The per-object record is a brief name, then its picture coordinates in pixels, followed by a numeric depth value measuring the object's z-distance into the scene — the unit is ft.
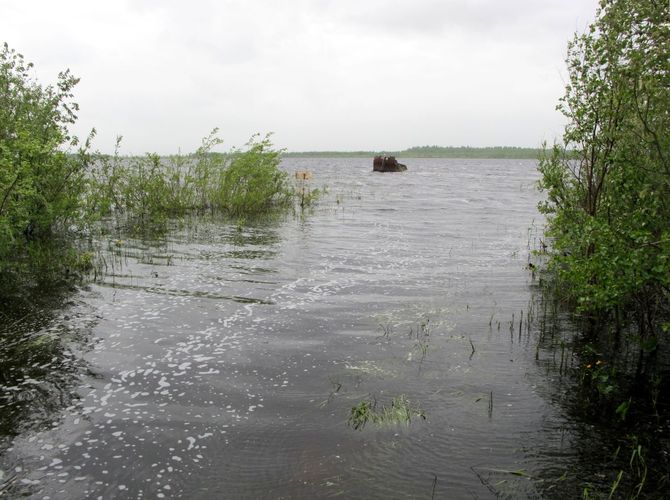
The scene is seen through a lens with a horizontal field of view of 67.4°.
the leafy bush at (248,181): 79.41
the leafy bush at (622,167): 20.74
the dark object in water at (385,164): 246.78
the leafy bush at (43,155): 43.37
